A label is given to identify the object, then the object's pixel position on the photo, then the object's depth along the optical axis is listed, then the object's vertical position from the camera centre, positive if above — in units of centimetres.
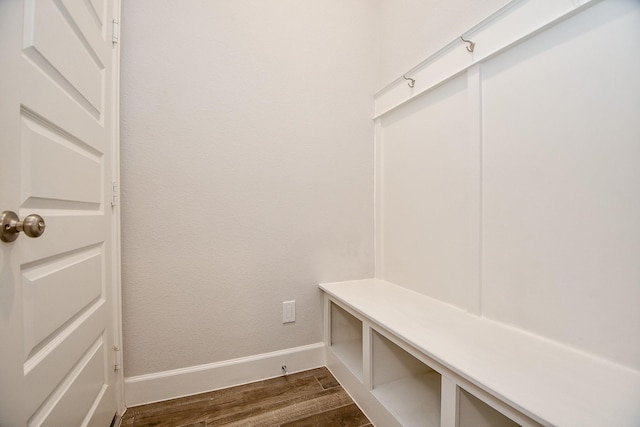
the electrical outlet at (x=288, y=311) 168 -66
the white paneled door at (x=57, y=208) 57 +1
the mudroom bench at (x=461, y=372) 66 -50
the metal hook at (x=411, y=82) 156 +77
